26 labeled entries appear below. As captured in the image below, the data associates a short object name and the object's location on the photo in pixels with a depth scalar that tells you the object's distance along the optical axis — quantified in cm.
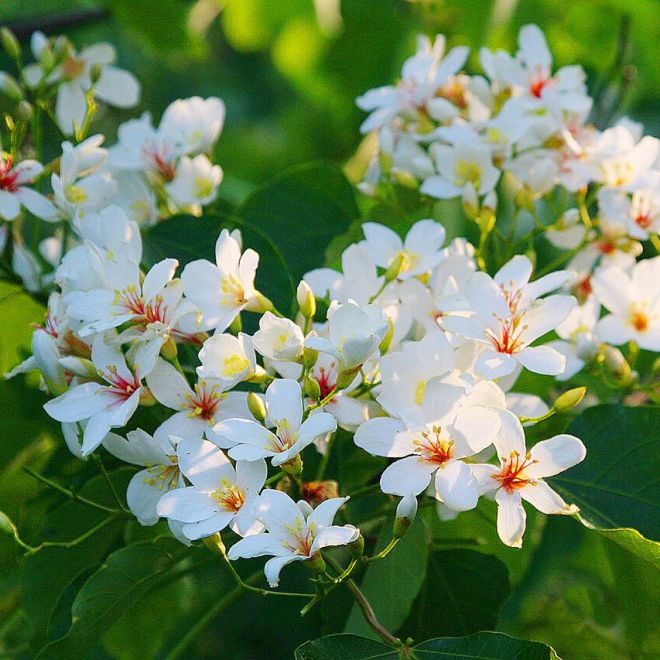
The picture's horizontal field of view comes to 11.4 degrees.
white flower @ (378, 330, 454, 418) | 105
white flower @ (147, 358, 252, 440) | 106
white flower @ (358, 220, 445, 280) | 112
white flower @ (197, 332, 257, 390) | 105
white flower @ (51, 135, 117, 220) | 113
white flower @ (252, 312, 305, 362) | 105
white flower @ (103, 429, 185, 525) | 106
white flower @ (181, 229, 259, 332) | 107
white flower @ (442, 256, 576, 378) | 106
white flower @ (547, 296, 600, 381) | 113
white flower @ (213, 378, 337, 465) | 103
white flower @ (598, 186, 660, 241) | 117
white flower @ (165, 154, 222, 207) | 118
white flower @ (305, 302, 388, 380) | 104
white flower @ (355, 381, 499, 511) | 103
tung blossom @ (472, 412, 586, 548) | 104
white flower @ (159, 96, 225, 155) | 120
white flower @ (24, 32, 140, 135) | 123
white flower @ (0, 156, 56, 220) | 114
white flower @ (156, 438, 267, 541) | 104
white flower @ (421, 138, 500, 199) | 116
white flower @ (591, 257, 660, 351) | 113
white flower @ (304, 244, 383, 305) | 110
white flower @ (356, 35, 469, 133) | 121
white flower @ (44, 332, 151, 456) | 106
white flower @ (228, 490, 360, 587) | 102
